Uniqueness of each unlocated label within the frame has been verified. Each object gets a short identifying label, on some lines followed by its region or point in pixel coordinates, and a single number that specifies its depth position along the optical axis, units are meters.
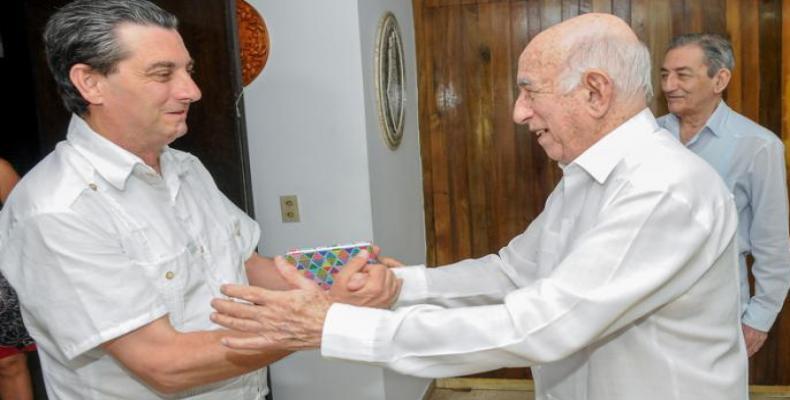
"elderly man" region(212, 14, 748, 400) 1.09
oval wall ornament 2.74
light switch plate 2.68
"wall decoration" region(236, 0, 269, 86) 2.57
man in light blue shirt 2.26
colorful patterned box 1.65
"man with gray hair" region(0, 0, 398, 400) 1.22
